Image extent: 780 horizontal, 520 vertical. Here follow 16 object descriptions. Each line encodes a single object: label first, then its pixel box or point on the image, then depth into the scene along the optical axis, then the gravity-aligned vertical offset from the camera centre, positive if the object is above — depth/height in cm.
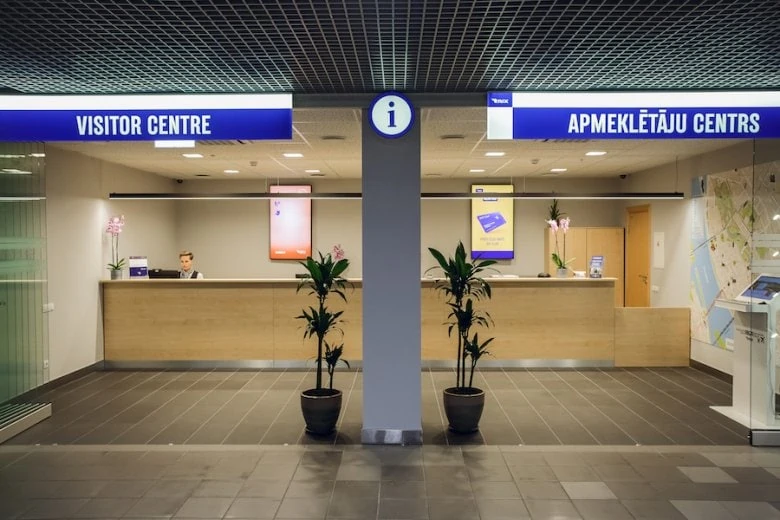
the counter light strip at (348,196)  693 +66
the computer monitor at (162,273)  833 -31
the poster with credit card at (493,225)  1098 +46
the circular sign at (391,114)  466 +105
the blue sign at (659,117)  412 +92
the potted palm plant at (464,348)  496 -82
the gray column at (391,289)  481 -31
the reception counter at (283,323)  771 -92
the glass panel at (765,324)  495 -61
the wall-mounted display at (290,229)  1109 +39
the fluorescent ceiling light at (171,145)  655 +115
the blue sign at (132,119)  419 +92
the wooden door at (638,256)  955 -9
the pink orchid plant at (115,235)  797 +20
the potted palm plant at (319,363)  494 -96
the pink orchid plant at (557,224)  821 +42
